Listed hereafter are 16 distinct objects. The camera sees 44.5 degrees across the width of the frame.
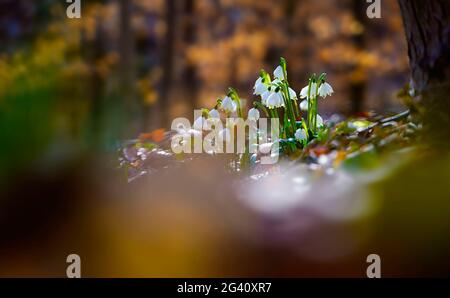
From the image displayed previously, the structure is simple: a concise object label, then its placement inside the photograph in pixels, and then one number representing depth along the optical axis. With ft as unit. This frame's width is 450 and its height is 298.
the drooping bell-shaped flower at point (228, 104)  9.21
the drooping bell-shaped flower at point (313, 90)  9.62
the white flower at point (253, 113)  9.31
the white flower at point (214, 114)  9.33
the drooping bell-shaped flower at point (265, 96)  9.38
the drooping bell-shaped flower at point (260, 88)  9.52
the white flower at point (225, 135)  9.02
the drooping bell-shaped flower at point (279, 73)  9.36
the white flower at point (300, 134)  9.25
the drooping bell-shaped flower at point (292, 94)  9.67
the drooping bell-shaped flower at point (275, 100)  9.12
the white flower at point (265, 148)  9.37
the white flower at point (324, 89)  9.45
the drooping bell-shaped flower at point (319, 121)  10.00
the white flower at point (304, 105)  10.22
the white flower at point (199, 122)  9.36
